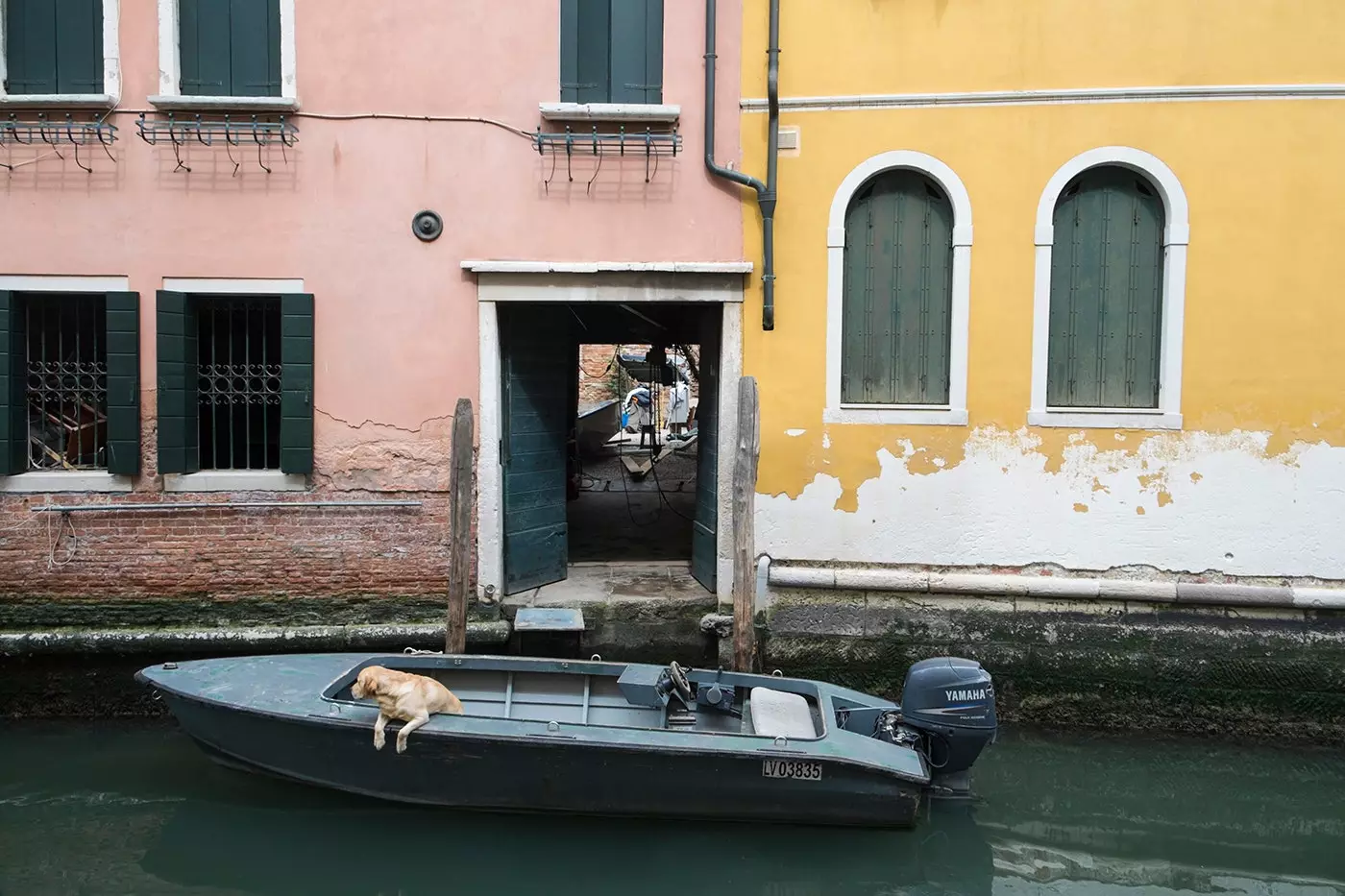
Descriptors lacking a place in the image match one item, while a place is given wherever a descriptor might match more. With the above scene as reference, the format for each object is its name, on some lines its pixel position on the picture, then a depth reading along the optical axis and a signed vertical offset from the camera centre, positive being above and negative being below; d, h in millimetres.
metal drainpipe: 5867 +1519
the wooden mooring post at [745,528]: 5492 -689
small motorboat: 4488 -1632
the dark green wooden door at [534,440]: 6426 -229
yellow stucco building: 5723 +797
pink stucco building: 5887 +1040
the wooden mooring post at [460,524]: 5594 -710
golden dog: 4461 -1388
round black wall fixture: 6023 +1150
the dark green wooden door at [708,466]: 6512 -398
